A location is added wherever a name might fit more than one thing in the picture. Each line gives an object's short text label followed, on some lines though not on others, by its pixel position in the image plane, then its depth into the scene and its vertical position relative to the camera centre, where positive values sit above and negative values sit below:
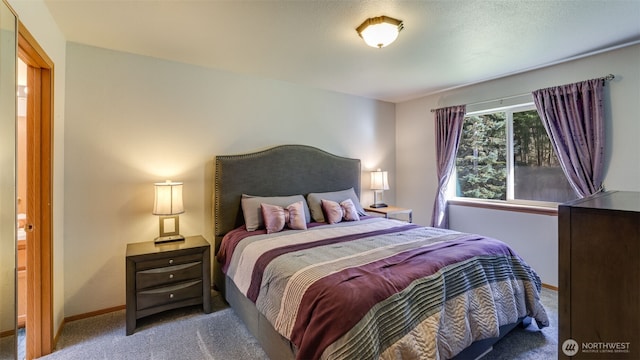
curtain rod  2.71 +0.99
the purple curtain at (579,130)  2.76 +0.50
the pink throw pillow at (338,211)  3.33 -0.37
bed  1.48 -0.64
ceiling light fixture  2.12 +1.14
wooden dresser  0.66 -0.25
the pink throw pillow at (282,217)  2.87 -0.38
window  3.28 +0.25
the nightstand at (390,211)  4.00 -0.45
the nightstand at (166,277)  2.36 -0.84
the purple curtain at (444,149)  3.96 +0.44
